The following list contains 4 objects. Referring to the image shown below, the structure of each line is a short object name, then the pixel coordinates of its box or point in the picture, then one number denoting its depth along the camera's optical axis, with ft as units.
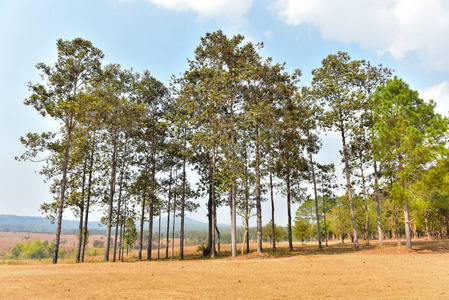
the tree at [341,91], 84.07
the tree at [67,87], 65.21
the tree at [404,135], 64.03
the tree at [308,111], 86.84
